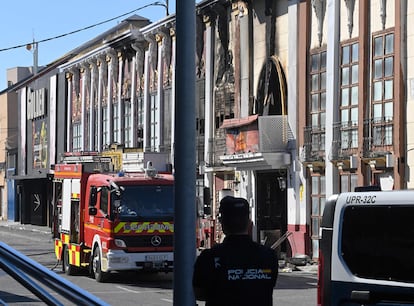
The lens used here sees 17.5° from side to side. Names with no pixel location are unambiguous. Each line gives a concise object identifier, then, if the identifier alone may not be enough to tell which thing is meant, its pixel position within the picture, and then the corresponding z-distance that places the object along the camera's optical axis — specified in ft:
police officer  27.30
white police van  42.62
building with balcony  126.96
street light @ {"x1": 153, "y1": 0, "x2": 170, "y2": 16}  235.26
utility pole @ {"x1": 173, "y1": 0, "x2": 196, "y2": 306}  27.53
